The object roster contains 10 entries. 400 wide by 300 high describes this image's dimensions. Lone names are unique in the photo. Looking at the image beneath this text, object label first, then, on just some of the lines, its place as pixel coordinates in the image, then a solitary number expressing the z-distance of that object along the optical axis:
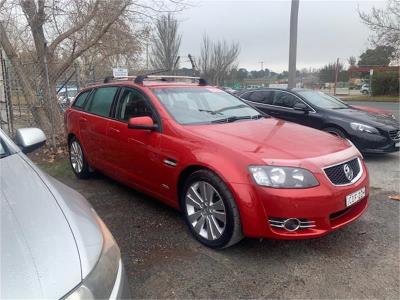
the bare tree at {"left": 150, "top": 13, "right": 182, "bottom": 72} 24.23
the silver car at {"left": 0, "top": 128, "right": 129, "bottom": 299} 1.46
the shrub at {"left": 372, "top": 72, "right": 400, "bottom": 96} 27.81
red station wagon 3.04
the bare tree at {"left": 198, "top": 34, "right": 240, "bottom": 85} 32.38
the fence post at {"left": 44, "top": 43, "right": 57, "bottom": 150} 7.61
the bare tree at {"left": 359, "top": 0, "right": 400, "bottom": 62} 21.58
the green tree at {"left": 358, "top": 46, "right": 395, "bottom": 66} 24.89
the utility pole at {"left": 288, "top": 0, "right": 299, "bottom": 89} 9.29
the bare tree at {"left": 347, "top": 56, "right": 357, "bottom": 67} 50.47
